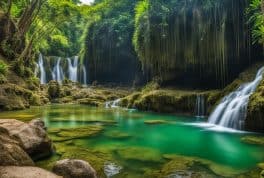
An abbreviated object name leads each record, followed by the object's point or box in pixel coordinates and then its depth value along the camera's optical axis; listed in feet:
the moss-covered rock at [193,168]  11.81
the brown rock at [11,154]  10.19
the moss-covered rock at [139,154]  14.10
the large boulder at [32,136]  13.03
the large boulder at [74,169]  10.42
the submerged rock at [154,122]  26.49
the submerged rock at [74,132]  18.80
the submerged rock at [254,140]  17.91
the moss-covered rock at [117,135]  19.64
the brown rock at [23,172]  9.19
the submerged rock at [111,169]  11.75
